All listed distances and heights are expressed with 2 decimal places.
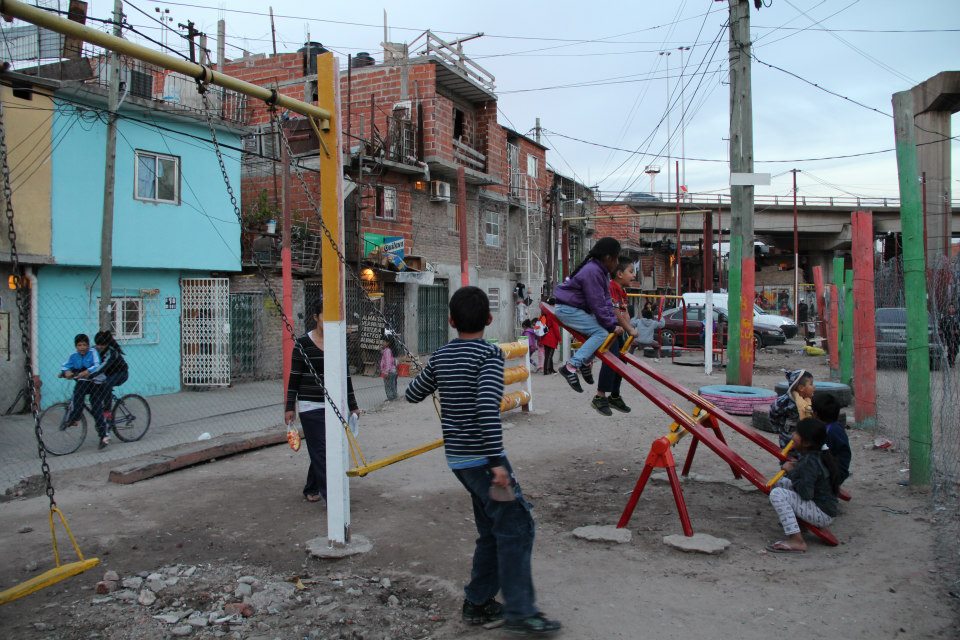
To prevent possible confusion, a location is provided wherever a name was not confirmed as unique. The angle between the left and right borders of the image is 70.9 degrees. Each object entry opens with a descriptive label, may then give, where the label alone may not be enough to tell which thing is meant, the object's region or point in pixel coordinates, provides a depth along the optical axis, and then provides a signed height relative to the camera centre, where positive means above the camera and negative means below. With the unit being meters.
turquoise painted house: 13.33 +1.78
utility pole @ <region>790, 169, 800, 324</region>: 34.85 +1.05
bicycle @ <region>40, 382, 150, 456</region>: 9.12 -1.39
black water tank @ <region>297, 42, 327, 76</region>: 22.12 +8.98
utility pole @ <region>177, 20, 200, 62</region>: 12.31 +5.46
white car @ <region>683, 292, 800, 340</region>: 25.90 -0.02
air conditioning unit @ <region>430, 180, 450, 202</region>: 22.64 +4.37
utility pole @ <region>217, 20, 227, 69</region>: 21.44 +9.28
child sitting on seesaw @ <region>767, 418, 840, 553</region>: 5.01 -1.31
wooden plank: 7.00 -1.49
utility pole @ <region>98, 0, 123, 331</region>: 12.32 +2.20
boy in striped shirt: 3.54 -0.77
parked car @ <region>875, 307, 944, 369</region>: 12.32 -0.40
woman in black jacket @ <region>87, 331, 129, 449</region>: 9.32 -0.71
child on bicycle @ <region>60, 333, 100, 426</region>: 9.16 -0.61
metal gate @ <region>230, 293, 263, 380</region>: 16.62 -0.26
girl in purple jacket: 5.84 +0.14
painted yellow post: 4.96 +0.13
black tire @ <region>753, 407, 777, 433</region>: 9.80 -1.52
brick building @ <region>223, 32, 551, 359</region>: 19.55 +4.64
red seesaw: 5.19 -0.99
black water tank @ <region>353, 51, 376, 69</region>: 23.59 +9.22
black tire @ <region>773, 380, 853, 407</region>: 10.51 -1.16
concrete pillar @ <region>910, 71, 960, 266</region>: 21.06 +6.21
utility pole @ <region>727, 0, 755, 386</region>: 13.68 +2.52
